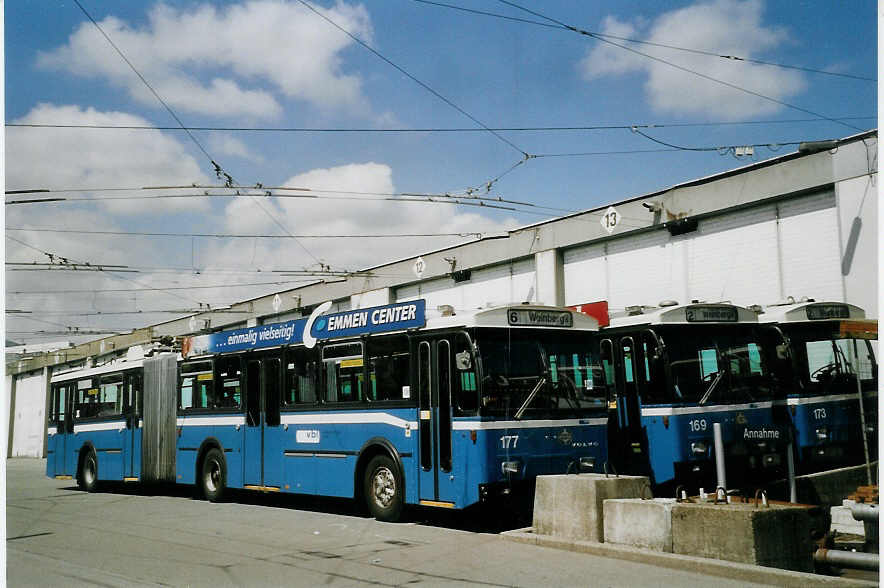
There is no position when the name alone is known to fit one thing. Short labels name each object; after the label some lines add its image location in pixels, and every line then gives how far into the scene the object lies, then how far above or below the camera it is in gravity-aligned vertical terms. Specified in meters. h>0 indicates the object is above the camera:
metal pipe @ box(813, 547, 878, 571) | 8.07 -1.67
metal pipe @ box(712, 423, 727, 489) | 9.44 -0.81
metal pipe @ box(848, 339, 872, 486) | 14.71 +0.38
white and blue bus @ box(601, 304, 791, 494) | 12.94 -0.19
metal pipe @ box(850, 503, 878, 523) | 8.09 -1.24
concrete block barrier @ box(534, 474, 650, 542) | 9.46 -1.27
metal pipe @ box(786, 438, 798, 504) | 10.30 -1.24
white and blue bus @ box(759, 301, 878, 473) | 14.07 -0.04
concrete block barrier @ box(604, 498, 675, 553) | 8.68 -1.41
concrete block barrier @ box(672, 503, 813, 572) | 7.92 -1.41
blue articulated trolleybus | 11.21 -0.19
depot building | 18.12 +3.65
